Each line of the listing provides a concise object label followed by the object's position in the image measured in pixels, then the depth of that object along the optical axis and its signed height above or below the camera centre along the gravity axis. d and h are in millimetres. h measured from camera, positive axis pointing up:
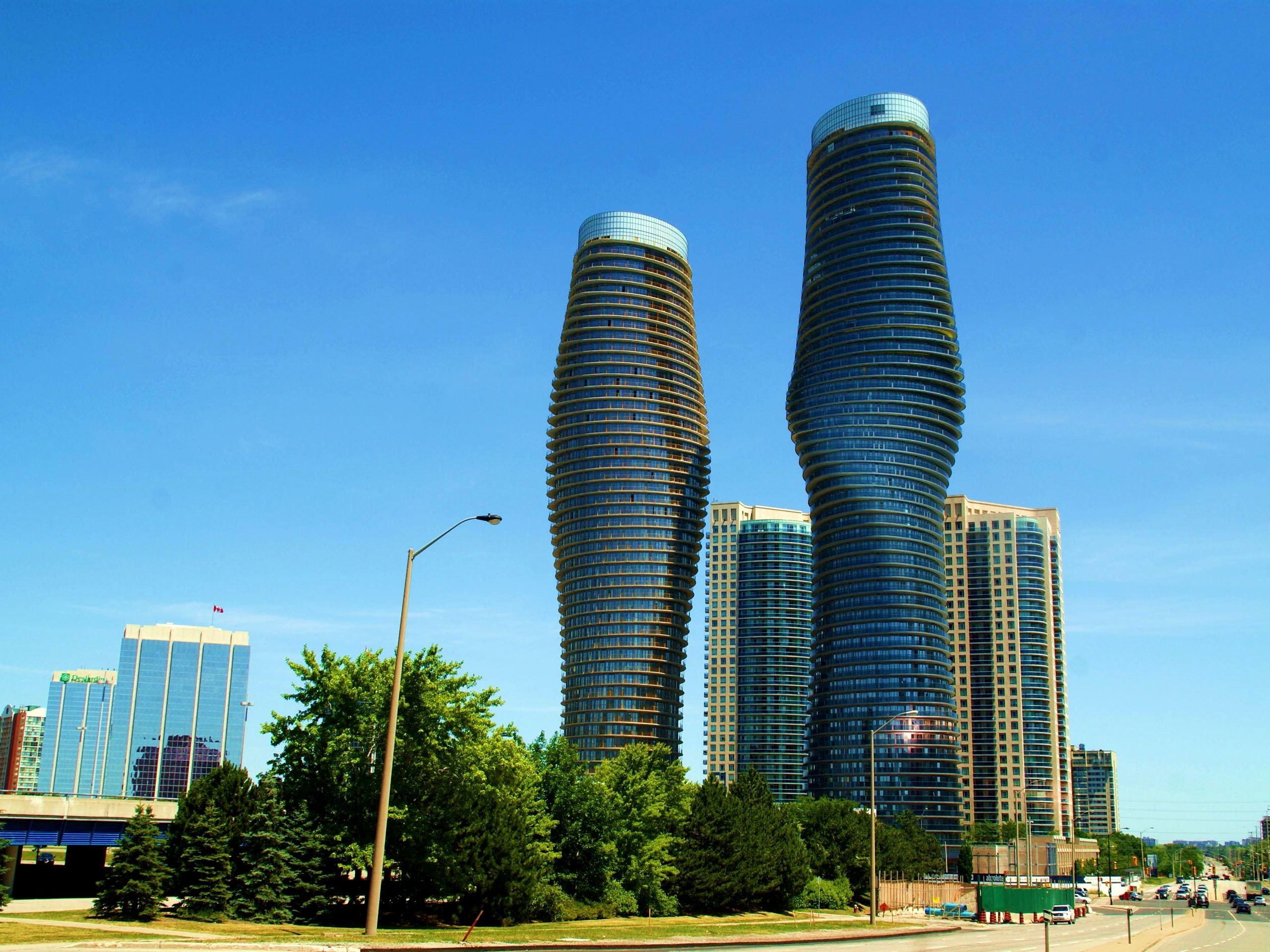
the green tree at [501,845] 49250 -4055
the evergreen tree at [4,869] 40875 -5299
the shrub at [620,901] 62125 -7738
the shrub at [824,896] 82938 -9786
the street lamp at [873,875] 62000 -5953
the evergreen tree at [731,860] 68562 -6134
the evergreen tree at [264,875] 45344 -5158
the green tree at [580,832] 63000 -4245
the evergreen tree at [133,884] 42781 -5269
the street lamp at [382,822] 32562 -2098
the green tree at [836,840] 101562 -7331
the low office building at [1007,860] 122188 -11925
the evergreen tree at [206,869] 44812 -4916
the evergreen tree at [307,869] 46781 -5013
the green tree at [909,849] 127562 -10324
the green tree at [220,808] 45844 -2724
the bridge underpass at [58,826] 58156 -4669
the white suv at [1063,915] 98438 -12407
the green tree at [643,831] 64500 -4285
